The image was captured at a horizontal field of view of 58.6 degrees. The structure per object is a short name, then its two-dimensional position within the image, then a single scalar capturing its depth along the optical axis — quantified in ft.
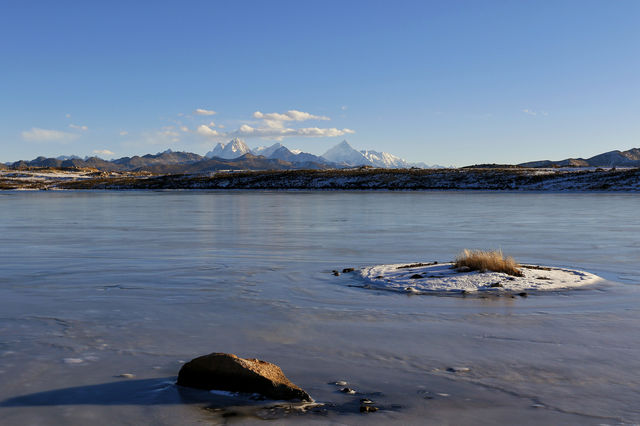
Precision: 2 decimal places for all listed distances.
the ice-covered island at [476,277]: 34.95
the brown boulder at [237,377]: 18.04
